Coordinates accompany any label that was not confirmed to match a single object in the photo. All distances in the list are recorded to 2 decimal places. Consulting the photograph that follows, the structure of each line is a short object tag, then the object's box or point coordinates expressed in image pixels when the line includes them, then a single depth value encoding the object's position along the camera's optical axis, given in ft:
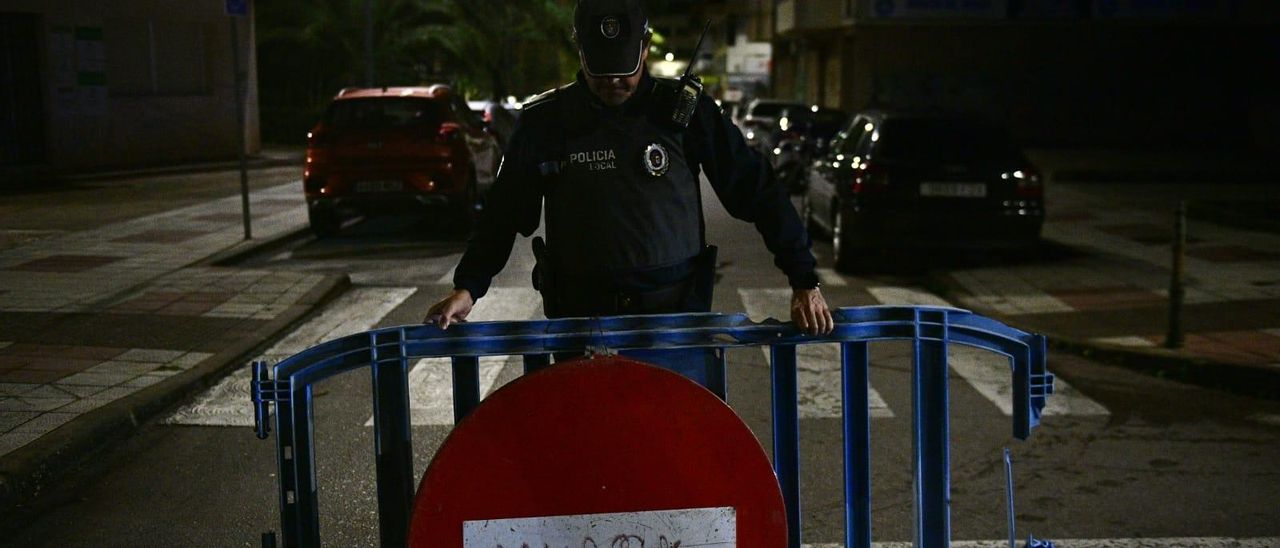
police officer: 12.06
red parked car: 48.57
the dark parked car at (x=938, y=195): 39.83
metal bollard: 27.14
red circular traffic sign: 10.11
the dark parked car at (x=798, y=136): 67.31
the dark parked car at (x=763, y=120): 82.17
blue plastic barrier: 10.93
